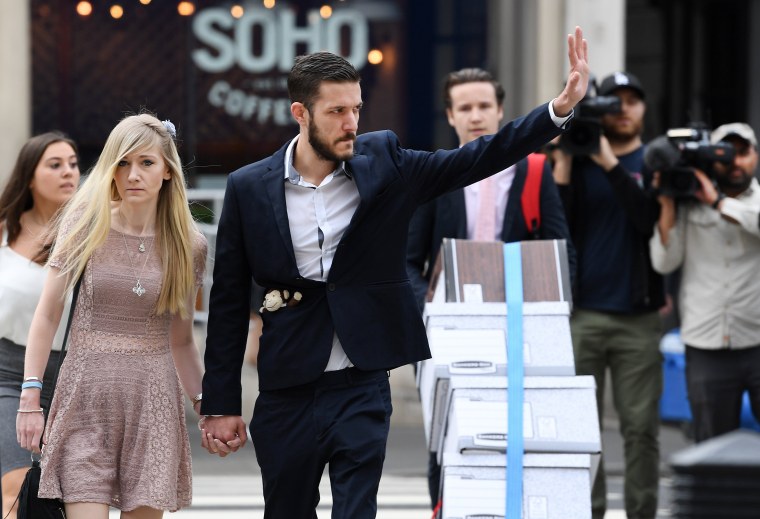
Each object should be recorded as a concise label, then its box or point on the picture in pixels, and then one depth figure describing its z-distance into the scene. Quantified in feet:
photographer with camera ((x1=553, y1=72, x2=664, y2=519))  48.19
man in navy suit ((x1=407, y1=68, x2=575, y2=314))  43.34
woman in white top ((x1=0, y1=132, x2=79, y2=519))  38.24
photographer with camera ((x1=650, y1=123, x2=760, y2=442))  47.50
